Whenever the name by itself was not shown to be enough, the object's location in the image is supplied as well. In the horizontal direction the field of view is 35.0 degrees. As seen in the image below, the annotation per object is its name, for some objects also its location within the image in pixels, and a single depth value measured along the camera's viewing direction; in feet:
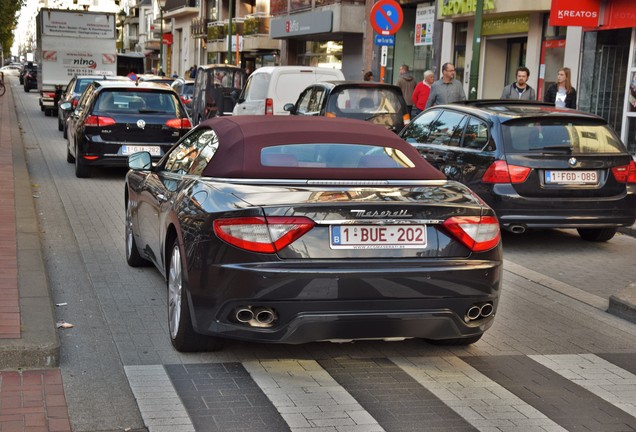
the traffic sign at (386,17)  60.29
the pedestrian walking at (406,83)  74.90
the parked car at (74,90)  86.69
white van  69.26
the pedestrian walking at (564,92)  52.24
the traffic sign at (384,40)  60.49
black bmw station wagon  33.42
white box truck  119.85
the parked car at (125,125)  51.06
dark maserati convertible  17.21
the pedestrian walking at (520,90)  53.26
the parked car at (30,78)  210.18
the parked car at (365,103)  52.75
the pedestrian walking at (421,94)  63.82
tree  122.90
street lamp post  251.68
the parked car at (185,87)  113.91
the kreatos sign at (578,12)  63.21
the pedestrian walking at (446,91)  57.36
